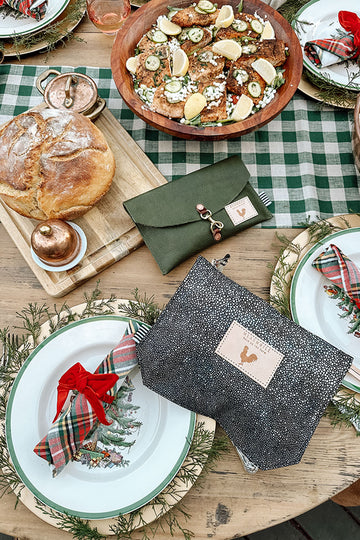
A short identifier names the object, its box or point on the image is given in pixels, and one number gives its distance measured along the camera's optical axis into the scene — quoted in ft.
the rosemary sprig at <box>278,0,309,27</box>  5.39
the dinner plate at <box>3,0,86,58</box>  5.32
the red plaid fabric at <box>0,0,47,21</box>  5.06
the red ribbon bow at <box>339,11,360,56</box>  4.98
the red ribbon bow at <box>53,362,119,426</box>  3.61
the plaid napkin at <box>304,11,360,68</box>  4.96
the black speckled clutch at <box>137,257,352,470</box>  3.49
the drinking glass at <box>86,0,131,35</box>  5.20
